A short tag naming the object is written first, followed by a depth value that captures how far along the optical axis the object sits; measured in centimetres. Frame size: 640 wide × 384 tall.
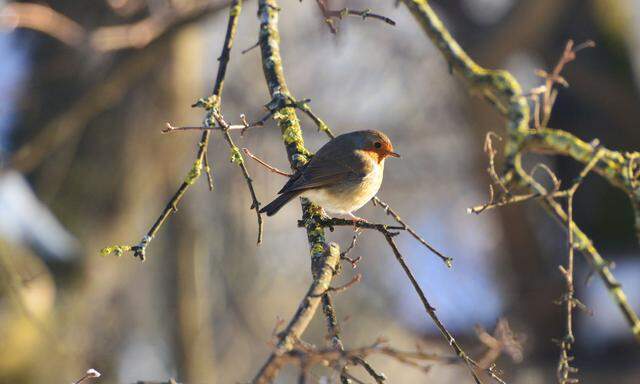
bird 716
